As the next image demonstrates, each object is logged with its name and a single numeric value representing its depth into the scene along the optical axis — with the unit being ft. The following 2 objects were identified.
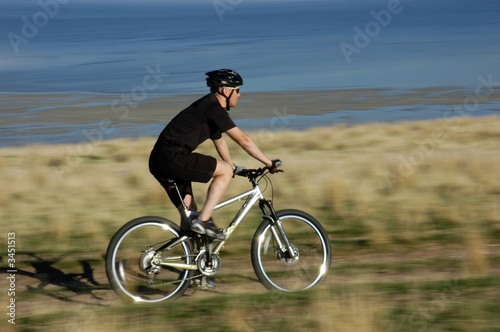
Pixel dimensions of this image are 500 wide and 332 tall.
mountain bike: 40.22
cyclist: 39.47
